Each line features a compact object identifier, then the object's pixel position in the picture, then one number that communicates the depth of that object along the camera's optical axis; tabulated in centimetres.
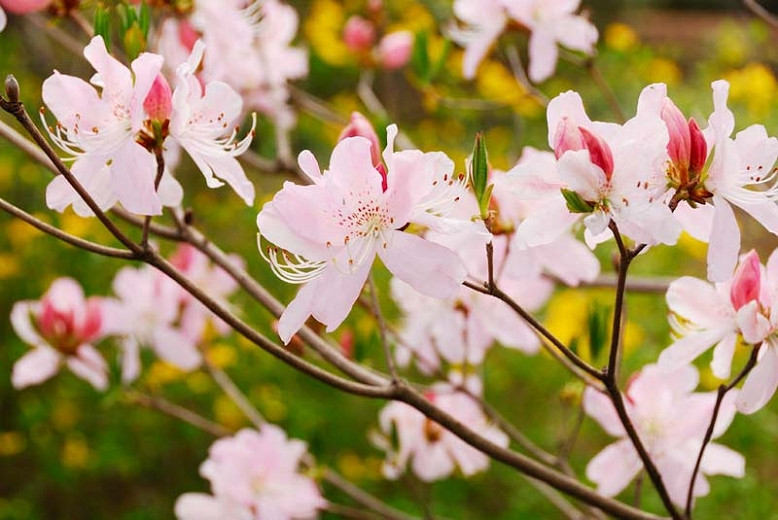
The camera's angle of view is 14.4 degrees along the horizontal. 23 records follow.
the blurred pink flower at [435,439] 90
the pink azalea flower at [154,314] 96
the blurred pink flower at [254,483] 87
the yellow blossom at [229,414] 162
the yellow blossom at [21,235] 185
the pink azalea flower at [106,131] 72
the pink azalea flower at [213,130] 75
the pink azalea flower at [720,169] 70
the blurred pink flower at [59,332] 91
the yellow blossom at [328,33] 255
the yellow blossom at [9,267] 180
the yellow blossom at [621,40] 211
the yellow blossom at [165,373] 163
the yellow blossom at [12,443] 158
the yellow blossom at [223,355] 165
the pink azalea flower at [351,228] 71
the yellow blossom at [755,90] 197
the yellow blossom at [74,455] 155
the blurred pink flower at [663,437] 80
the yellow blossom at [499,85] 235
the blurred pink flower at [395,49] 130
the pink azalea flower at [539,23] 93
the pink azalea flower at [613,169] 69
